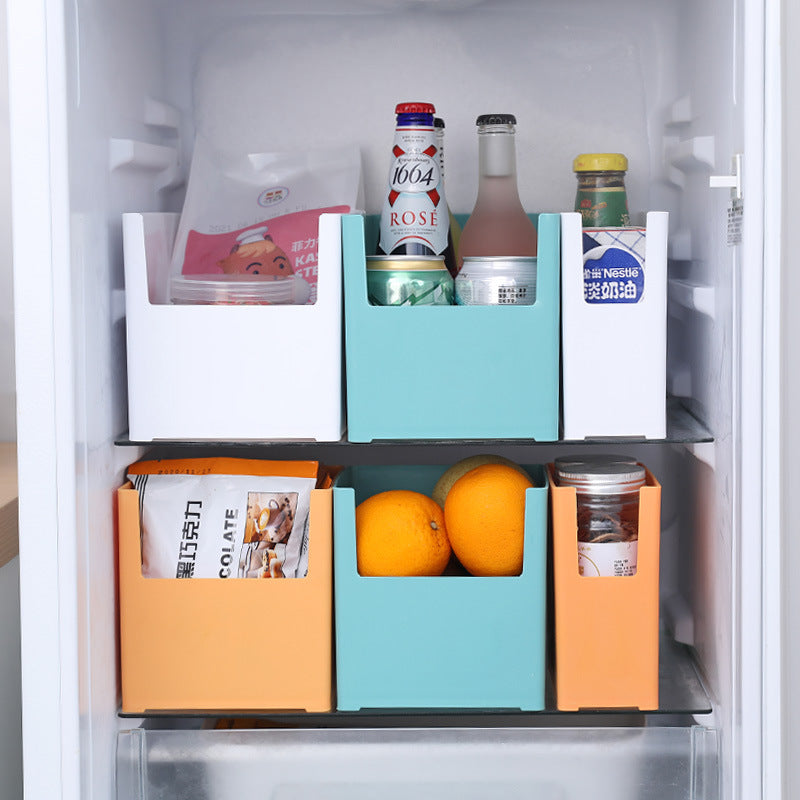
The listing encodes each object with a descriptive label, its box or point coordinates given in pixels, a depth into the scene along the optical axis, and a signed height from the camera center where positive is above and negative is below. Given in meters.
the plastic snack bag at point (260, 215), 1.24 +0.20
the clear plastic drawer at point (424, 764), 1.13 -0.46
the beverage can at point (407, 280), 1.13 +0.10
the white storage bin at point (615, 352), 1.10 +0.01
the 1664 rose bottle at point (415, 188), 1.21 +0.22
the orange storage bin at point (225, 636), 1.14 -0.31
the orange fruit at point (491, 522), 1.14 -0.18
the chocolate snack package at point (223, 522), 1.16 -0.18
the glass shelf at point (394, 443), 1.12 -0.09
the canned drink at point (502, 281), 1.12 +0.09
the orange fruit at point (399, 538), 1.15 -0.20
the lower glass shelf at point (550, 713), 1.15 -0.40
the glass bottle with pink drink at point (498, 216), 1.27 +0.19
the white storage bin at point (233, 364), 1.11 +0.00
